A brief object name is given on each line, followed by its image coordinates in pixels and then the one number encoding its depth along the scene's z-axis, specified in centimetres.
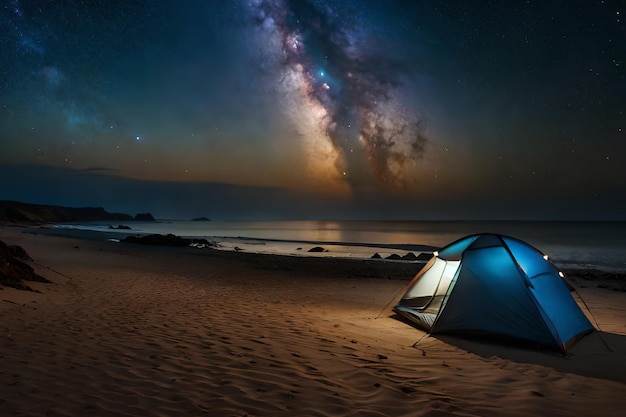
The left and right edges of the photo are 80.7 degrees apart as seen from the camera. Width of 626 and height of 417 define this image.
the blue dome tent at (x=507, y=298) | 695
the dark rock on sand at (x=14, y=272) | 1023
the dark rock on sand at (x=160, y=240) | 3322
